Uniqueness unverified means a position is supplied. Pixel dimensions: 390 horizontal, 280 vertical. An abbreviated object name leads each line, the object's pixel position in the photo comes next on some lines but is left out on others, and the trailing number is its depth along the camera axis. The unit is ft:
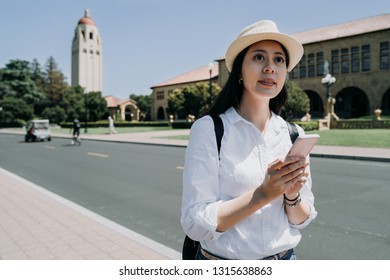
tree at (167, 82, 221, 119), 140.36
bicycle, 71.44
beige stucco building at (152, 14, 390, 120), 124.06
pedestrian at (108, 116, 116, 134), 107.57
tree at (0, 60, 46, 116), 220.02
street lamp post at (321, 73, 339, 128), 104.47
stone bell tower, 279.81
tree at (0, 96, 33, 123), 199.52
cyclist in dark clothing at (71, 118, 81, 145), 70.67
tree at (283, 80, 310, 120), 107.15
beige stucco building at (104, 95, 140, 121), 246.68
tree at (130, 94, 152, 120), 290.15
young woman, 4.50
